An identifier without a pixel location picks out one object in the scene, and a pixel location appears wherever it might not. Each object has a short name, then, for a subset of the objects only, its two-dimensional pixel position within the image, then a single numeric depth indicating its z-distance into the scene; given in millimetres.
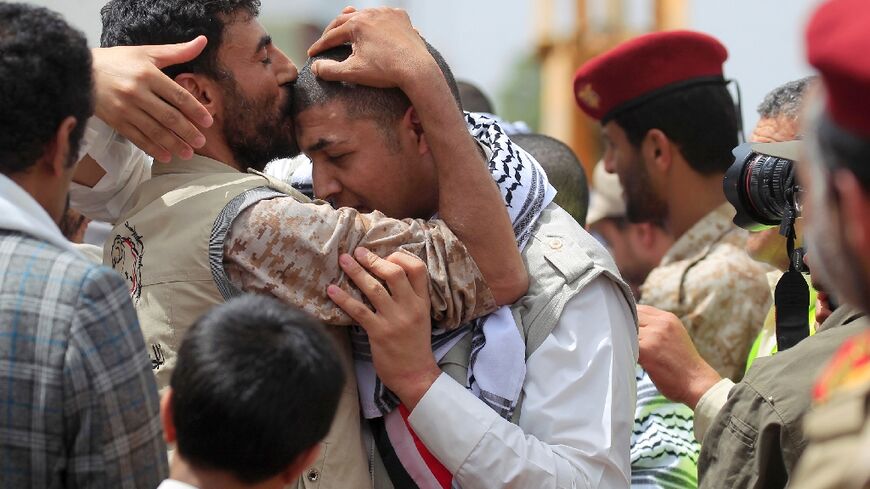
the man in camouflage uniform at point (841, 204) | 2482
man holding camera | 4633
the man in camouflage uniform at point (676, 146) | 8087
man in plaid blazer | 3451
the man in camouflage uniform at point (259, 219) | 4500
